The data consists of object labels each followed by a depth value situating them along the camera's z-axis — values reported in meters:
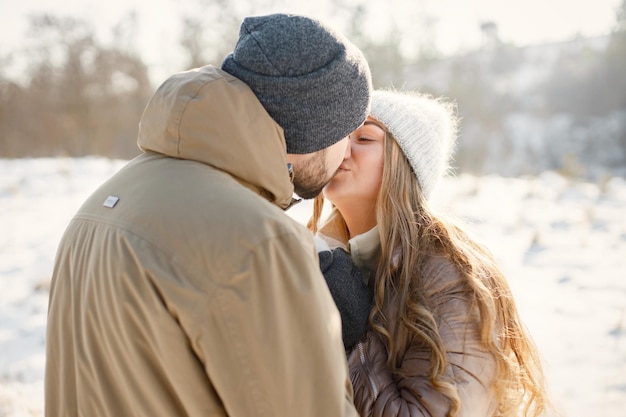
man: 1.26
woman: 2.03
